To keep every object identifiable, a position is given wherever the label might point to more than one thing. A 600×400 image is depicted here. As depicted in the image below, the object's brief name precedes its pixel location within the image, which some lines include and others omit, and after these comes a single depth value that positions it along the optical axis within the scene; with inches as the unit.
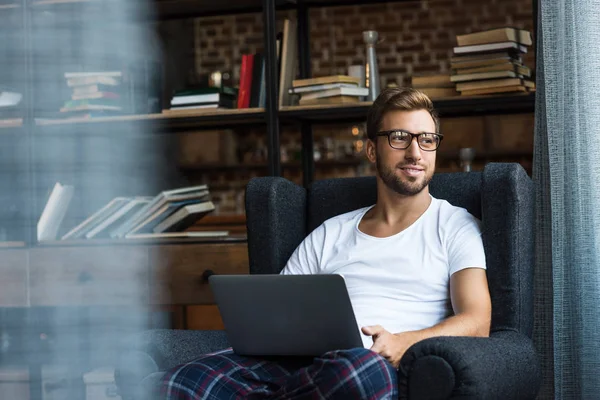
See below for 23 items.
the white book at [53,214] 122.7
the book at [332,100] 113.3
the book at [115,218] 121.3
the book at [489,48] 105.0
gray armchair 60.4
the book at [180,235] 118.4
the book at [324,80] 113.1
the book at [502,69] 105.6
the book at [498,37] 104.7
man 67.5
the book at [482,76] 105.4
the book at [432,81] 110.9
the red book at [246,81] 118.3
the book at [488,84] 105.6
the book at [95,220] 120.9
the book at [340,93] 112.9
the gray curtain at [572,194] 78.6
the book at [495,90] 106.0
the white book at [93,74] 120.6
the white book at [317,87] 113.2
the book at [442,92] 110.4
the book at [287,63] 116.0
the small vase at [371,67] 114.7
